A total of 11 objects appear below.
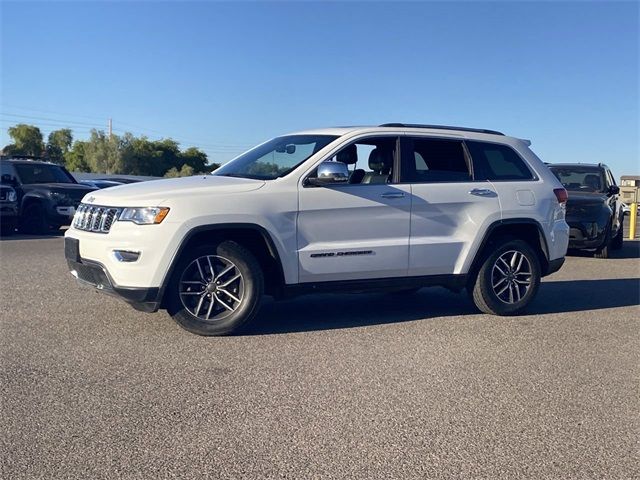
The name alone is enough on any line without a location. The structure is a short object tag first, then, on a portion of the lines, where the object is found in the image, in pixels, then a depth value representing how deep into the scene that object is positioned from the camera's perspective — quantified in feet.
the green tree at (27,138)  235.81
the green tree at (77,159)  247.29
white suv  18.53
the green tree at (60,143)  268.82
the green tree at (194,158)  239.58
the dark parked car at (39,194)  51.39
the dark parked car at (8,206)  49.67
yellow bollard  62.07
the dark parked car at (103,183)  75.44
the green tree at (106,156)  230.27
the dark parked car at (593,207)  40.83
